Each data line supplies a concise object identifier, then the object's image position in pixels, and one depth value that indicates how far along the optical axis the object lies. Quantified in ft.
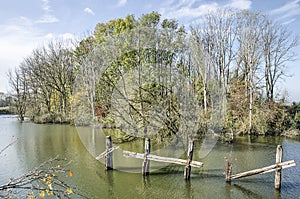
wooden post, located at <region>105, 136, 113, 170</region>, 30.03
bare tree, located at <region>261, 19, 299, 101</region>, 66.59
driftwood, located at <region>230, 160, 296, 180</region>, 23.43
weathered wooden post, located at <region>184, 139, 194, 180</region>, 26.64
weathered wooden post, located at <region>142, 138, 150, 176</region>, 28.21
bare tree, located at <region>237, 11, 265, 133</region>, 63.52
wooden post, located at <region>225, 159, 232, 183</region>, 25.61
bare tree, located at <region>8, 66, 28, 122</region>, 99.76
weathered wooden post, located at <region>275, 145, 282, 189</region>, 23.79
